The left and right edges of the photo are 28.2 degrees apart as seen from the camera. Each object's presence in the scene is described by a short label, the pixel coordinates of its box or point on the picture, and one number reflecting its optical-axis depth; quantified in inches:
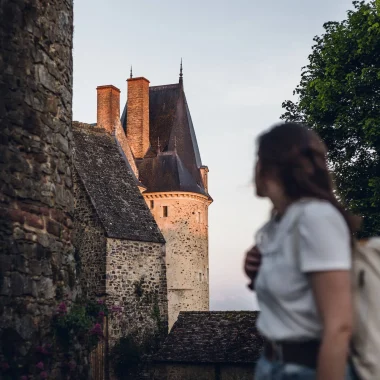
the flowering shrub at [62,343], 241.9
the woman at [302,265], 77.8
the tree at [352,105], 794.2
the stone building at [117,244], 1036.5
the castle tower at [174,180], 1605.6
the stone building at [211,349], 962.7
